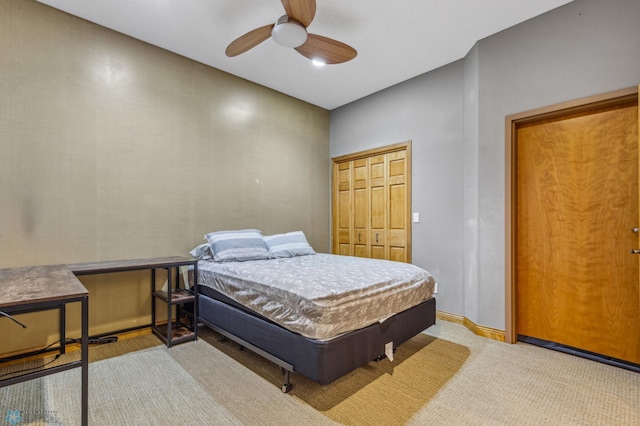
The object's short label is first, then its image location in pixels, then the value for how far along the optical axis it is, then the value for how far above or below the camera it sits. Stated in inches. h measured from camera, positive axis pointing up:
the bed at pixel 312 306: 76.8 -27.0
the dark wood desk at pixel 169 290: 99.8 -30.1
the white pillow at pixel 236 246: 127.8 -13.8
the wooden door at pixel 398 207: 158.2 +3.8
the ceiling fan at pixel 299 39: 86.9 +56.1
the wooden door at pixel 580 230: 96.2 -5.3
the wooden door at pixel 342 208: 189.9 +3.9
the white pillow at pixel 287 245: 143.0 -15.0
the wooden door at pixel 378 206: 169.0 +4.6
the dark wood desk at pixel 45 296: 56.2 -15.9
